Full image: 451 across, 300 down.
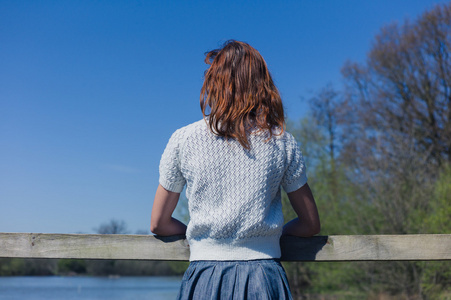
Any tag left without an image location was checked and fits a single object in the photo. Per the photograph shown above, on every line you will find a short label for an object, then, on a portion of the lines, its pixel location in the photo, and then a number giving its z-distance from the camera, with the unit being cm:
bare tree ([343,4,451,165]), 1758
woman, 158
